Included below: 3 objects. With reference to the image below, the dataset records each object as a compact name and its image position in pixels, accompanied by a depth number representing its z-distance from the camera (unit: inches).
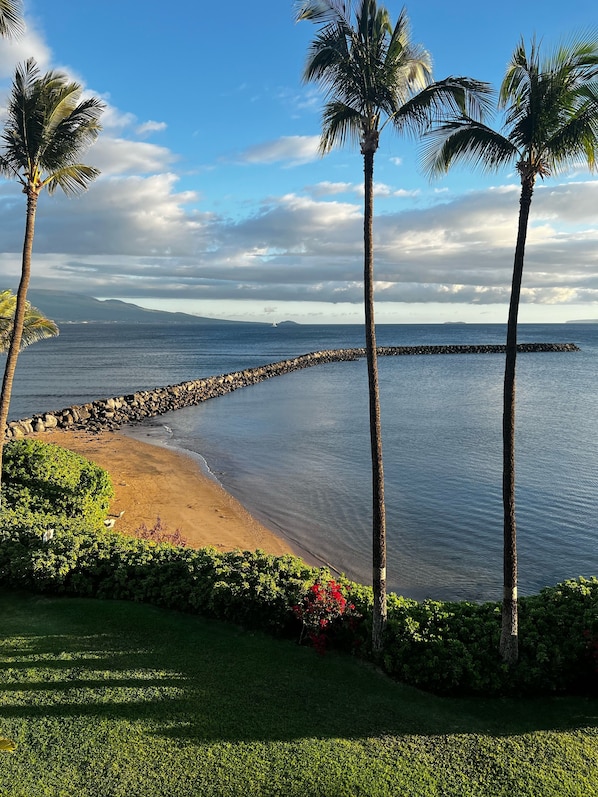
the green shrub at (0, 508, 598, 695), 387.9
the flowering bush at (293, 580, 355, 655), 423.5
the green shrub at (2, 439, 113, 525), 698.8
